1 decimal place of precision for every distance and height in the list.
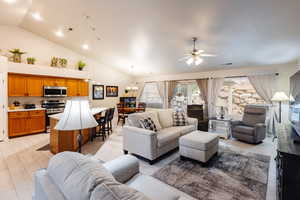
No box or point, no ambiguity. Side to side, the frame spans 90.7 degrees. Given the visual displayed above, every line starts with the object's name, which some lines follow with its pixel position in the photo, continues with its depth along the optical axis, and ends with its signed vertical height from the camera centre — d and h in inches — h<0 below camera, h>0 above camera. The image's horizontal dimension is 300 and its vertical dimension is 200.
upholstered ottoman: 112.6 -39.0
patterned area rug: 83.1 -53.1
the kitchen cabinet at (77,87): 234.8 +14.7
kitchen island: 130.0 -39.2
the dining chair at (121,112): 252.5 -27.7
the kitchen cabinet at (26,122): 178.4 -33.8
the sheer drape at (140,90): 339.4 +15.6
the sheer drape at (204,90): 243.6 +11.9
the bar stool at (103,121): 178.2 -29.9
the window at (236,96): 211.8 +2.2
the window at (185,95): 265.9 +3.9
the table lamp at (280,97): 162.7 +0.9
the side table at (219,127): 192.4 -44.3
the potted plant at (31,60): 196.1 +47.5
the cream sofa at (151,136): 117.6 -34.6
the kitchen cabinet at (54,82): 210.8 +21.3
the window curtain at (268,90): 191.2 +10.1
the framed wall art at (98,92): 282.3 +8.6
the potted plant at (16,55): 185.9 +51.1
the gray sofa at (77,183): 28.5 -18.5
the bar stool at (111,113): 187.9 -22.0
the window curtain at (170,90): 284.8 +13.6
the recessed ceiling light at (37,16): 160.0 +88.3
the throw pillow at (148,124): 132.0 -24.8
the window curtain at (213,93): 232.0 +6.8
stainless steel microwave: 208.8 +7.1
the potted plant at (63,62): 224.8 +52.2
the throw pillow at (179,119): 170.7 -25.4
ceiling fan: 137.1 +39.0
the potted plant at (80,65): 241.8 +51.4
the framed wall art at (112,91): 305.6 +11.8
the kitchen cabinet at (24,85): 184.4 +13.6
